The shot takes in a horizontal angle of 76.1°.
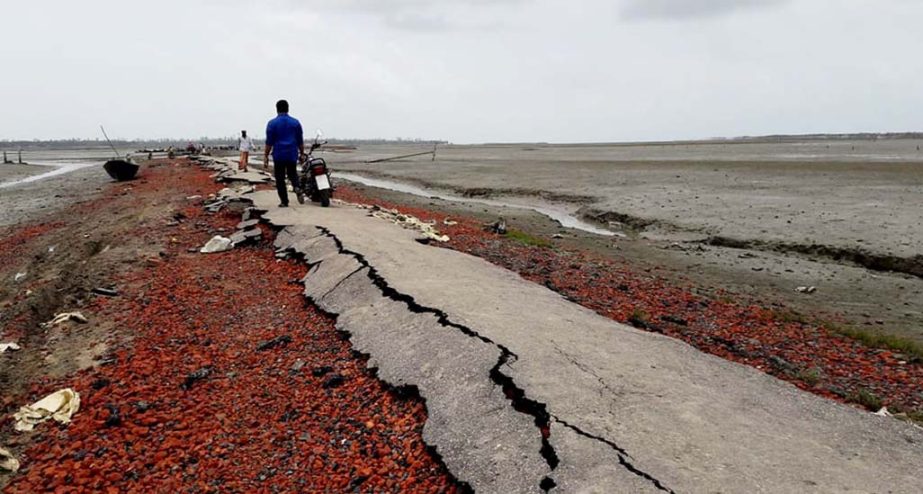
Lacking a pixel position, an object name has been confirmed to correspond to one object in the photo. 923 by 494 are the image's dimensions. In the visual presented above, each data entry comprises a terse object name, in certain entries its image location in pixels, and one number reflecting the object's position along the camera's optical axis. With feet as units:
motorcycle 40.01
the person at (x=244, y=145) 76.38
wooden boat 91.24
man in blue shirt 35.68
